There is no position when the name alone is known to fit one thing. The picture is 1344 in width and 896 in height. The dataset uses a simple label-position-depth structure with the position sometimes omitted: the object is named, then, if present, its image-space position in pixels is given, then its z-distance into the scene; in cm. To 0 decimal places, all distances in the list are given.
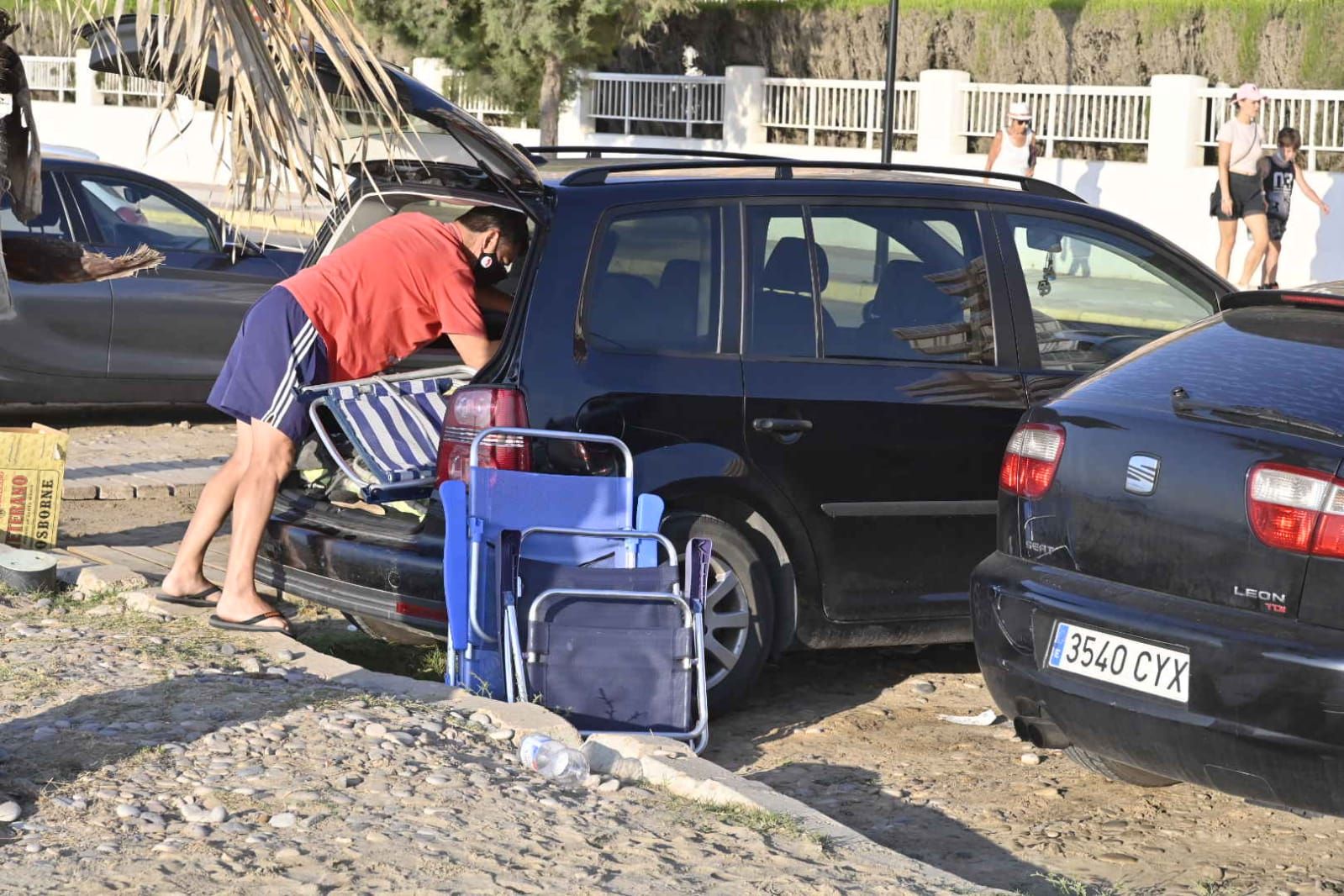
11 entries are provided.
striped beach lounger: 1190
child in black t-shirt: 3469
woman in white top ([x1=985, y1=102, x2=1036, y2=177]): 3631
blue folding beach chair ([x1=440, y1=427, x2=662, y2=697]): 1080
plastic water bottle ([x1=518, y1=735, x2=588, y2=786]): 944
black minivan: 1133
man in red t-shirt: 1213
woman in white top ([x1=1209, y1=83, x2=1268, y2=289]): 3353
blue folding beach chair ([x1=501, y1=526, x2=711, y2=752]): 1086
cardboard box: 1455
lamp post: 3712
